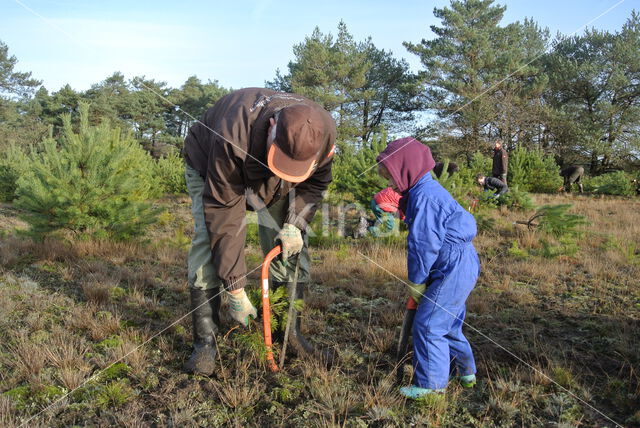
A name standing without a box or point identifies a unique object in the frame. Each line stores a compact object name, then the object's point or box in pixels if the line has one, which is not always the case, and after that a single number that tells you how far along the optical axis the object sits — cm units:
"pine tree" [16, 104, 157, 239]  600
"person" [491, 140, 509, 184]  1238
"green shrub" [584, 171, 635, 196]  1411
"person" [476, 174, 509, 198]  1079
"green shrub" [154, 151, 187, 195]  1488
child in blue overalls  243
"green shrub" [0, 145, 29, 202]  1452
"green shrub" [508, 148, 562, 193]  1516
